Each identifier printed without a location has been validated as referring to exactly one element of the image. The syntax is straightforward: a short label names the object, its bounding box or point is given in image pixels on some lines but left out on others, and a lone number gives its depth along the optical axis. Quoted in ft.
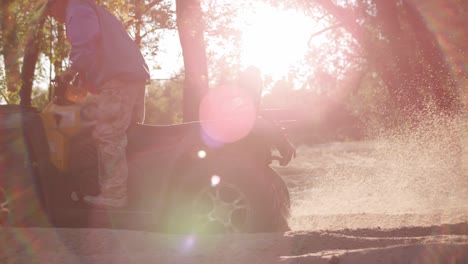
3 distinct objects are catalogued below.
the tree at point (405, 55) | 49.90
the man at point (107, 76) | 18.13
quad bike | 17.94
